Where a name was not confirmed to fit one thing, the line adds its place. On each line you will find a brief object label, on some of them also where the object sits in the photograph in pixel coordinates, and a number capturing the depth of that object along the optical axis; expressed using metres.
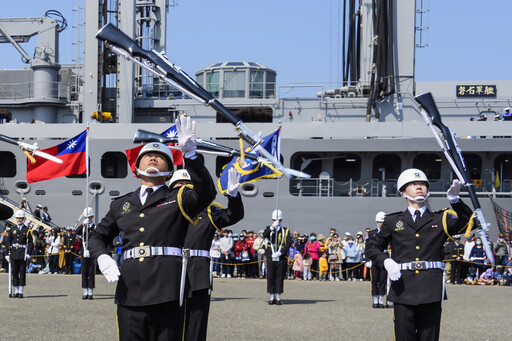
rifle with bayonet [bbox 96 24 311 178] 9.26
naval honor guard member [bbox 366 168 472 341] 7.69
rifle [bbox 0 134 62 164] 12.68
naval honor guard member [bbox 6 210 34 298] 17.20
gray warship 31.06
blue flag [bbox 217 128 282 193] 17.02
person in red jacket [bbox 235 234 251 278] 26.06
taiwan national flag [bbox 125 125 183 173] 24.13
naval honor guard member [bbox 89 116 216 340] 5.77
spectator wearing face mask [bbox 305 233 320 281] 25.75
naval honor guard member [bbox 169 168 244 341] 6.48
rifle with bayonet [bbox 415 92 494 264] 8.52
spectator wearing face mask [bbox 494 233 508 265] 24.39
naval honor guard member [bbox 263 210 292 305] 16.31
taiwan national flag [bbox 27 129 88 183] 21.00
